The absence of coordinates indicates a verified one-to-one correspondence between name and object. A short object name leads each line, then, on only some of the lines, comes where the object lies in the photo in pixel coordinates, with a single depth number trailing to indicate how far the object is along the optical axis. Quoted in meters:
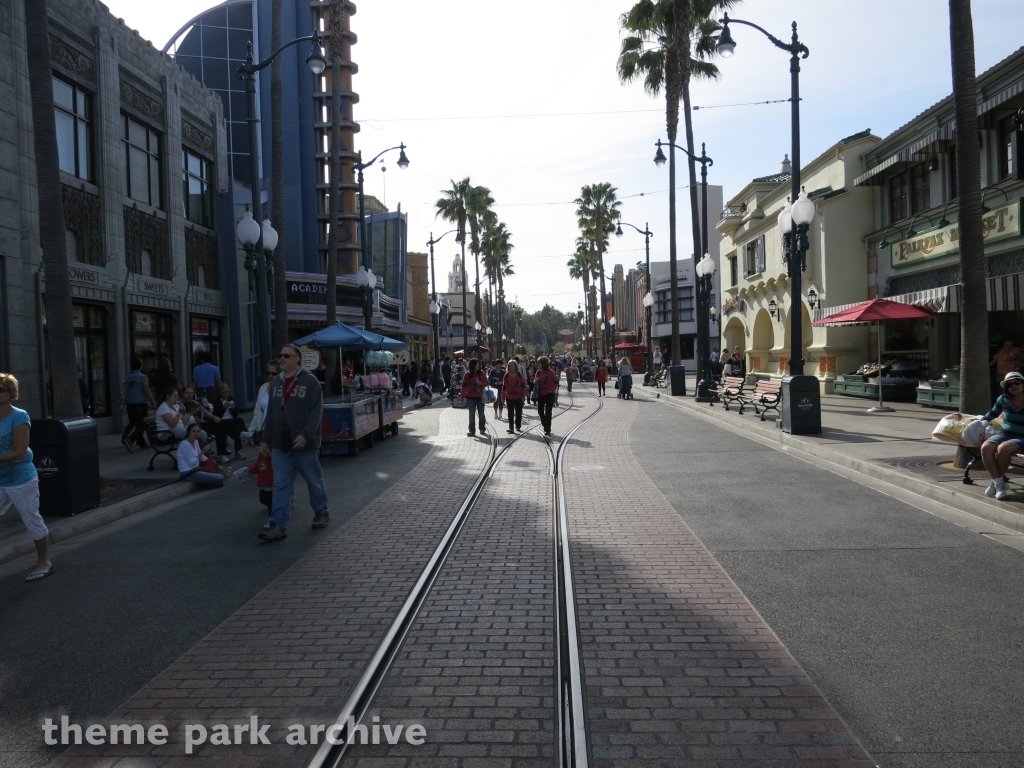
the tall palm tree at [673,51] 27.33
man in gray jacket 7.87
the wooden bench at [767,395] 19.83
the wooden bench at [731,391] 22.89
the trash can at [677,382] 31.54
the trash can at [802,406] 15.55
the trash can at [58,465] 9.02
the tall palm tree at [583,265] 71.61
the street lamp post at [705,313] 26.72
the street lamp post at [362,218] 26.72
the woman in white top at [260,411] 10.06
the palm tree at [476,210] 55.62
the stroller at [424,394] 29.98
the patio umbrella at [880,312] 18.81
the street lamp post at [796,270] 15.62
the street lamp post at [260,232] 17.11
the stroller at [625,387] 30.59
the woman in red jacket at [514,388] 17.94
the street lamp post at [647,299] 38.57
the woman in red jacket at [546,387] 17.70
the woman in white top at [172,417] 12.47
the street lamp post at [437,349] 40.16
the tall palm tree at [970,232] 10.72
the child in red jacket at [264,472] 8.52
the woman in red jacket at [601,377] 33.41
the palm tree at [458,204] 54.78
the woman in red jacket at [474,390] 16.89
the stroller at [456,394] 29.29
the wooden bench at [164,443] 12.93
